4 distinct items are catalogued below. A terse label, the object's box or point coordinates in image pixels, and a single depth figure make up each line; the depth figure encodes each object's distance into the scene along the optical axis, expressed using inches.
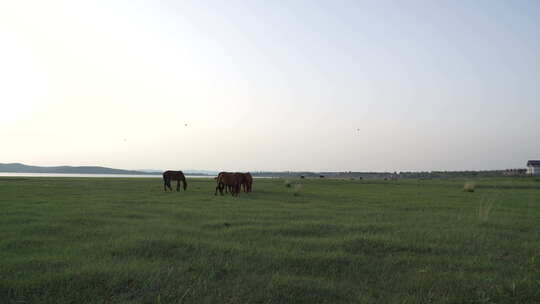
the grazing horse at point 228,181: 960.3
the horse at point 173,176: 1151.0
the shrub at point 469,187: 1197.4
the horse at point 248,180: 1066.7
